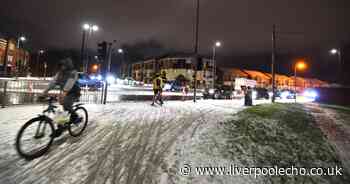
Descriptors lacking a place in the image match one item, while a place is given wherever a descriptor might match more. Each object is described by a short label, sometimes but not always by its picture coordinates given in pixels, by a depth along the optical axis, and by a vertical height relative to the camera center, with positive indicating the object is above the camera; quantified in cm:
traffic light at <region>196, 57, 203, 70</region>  1512 +253
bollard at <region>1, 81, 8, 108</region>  873 -42
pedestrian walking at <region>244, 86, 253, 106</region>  1401 -8
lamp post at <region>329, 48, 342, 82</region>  2421 +443
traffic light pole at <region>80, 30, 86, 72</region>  2485 +675
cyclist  454 +26
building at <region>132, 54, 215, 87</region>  7144 +1143
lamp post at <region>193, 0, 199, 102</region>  1508 +404
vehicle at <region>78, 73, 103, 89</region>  2424 +154
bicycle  383 -91
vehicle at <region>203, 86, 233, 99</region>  2241 +29
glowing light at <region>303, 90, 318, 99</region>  2654 +46
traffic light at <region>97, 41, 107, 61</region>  1037 +241
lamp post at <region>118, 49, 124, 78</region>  7418 +931
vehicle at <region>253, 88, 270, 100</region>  2742 +35
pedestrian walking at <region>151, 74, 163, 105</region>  1141 +64
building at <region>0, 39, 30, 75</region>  5191 +1091
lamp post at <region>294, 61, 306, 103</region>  2640 +459
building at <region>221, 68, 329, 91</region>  7525 +731
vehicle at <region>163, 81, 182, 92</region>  3634 +138
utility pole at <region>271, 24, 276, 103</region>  1827 +440
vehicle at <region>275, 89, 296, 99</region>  3462 +51
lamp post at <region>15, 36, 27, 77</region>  4405 +1149
